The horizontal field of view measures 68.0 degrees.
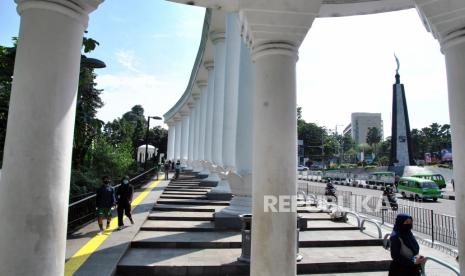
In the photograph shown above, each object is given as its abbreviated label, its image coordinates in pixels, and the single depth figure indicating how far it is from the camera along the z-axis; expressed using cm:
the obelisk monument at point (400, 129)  5219
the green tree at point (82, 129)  1095
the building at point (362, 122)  18275
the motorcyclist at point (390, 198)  1712
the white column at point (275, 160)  466
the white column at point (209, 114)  2152
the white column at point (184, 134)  4112
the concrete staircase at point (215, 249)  702
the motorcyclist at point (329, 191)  2178
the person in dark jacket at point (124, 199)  980
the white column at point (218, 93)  1758
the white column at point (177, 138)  4630
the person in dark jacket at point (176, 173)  2532
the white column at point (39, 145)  302
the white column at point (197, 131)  2893
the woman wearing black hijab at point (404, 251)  455
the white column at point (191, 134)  3404
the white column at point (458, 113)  431
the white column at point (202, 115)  2533
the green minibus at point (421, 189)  2620
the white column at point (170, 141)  5088
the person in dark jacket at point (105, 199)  968
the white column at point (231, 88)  1373
